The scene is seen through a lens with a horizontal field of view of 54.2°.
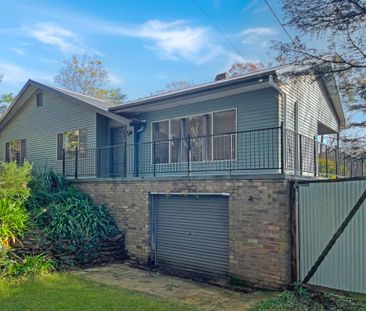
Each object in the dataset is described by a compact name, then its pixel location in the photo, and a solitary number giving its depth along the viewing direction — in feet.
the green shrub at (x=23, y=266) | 25.79
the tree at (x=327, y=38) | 27.89
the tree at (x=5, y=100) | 104.12
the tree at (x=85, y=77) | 112.98
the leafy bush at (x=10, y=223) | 27.12
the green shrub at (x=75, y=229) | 30.30
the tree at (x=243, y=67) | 87.51
